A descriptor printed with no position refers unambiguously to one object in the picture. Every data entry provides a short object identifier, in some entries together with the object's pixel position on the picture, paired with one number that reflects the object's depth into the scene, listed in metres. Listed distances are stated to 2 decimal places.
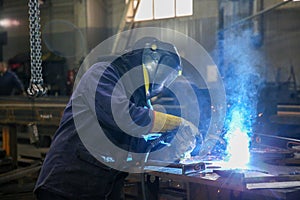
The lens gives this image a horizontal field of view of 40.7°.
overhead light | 11.69
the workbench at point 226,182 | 1.84
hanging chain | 2.73
